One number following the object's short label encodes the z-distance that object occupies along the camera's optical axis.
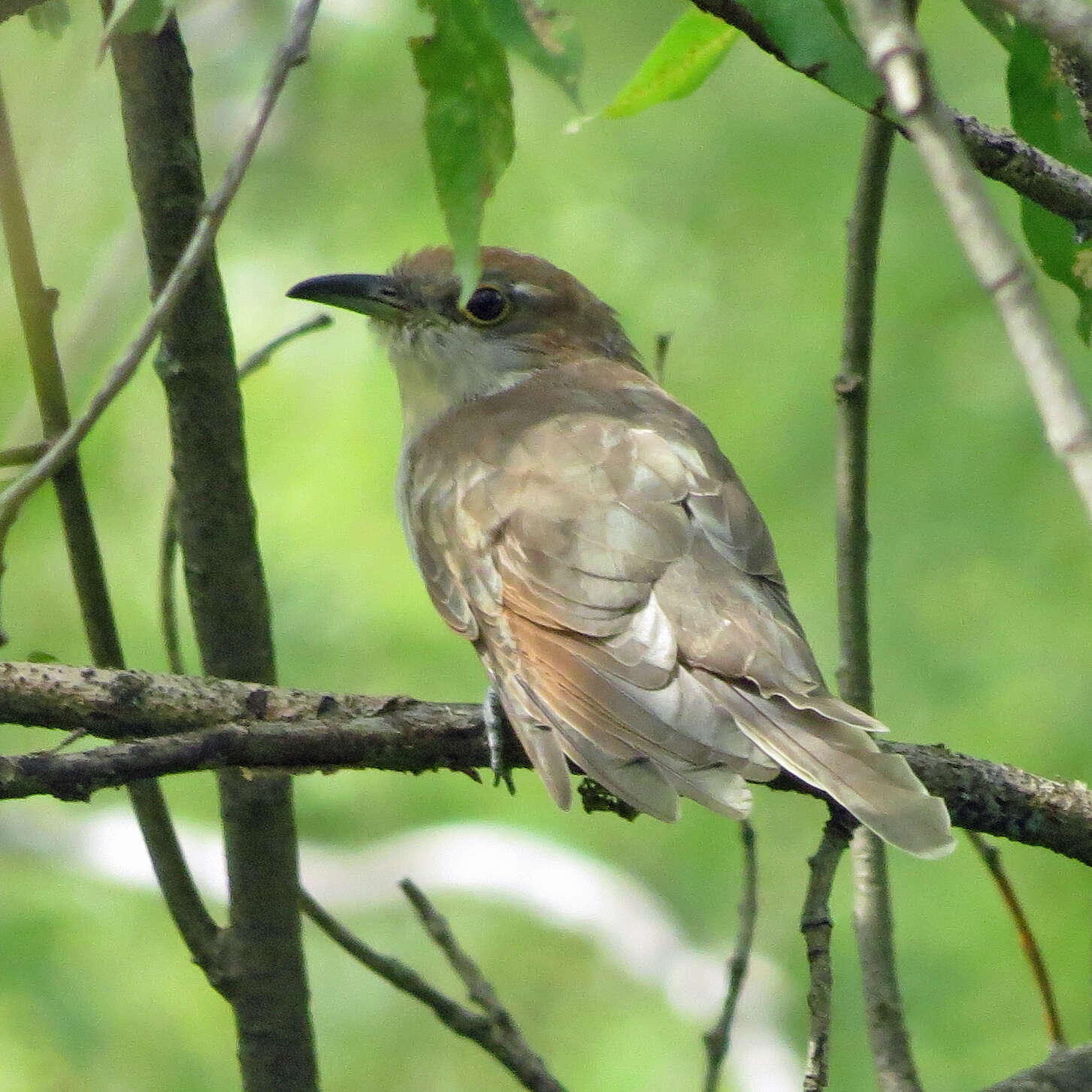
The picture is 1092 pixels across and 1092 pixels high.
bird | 6.30
